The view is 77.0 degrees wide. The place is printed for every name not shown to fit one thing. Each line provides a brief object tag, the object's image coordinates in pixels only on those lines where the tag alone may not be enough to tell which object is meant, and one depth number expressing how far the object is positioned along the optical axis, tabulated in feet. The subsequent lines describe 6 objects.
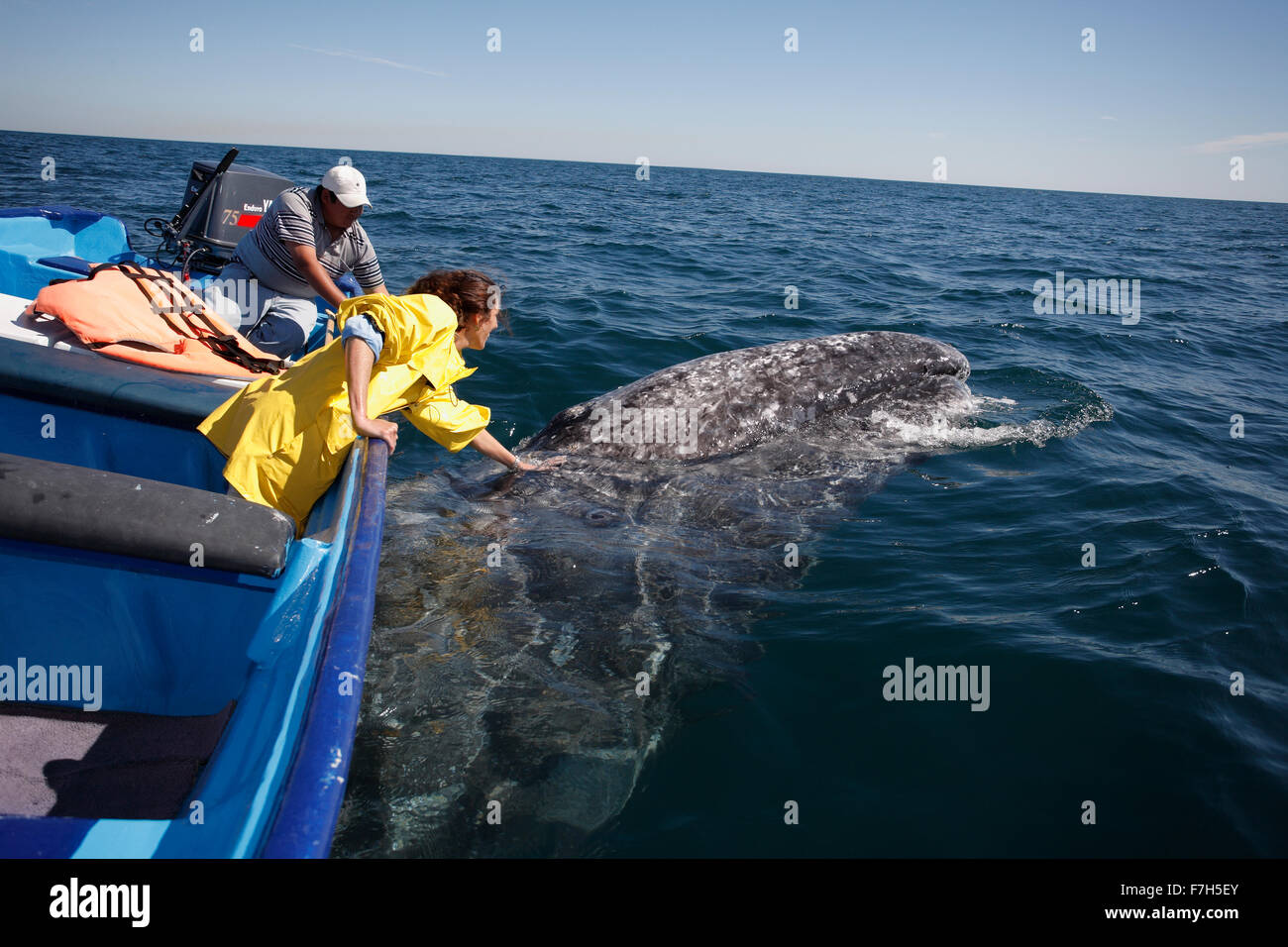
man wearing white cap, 18.76
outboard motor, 27.68
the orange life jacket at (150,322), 15.72
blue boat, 7.00
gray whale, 19.74
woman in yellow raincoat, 12.16
